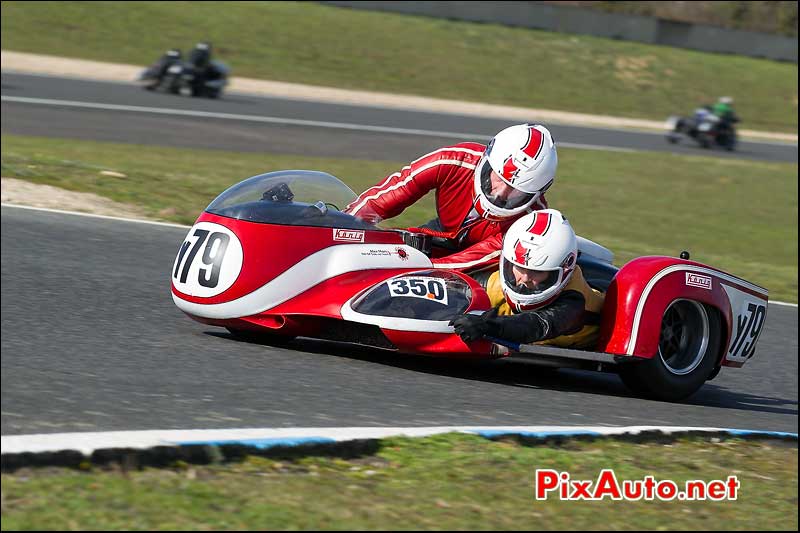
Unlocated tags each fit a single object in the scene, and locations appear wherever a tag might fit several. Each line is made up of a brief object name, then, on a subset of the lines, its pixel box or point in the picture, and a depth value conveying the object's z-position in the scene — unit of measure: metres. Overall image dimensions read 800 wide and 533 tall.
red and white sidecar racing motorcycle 11.02
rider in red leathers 11.68
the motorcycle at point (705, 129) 49.66
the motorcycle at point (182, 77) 43.47
